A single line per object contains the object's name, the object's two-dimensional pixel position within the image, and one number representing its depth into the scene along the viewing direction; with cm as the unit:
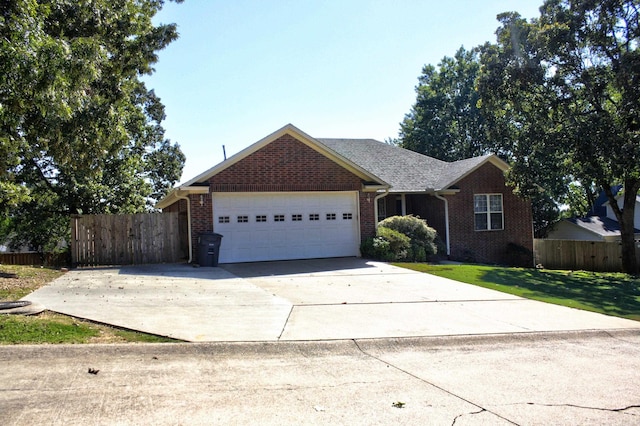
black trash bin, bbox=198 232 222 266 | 1578
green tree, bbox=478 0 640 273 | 1798
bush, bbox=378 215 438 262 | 1881
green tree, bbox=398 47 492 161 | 4175
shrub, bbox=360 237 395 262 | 1762
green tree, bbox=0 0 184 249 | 750
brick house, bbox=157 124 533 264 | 1672
